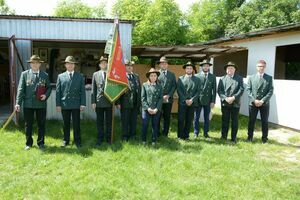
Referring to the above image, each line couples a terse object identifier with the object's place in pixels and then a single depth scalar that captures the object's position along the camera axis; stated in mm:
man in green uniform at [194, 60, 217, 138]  7465
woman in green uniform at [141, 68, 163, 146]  6713
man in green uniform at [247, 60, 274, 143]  7215
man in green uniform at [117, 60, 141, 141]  6953
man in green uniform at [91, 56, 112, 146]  6664
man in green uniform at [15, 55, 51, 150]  6348
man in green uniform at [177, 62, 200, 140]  7238
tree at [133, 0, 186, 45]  28672
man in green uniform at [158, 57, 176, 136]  7309
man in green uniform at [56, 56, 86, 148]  6457
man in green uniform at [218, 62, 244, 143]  7203
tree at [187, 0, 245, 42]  33875
